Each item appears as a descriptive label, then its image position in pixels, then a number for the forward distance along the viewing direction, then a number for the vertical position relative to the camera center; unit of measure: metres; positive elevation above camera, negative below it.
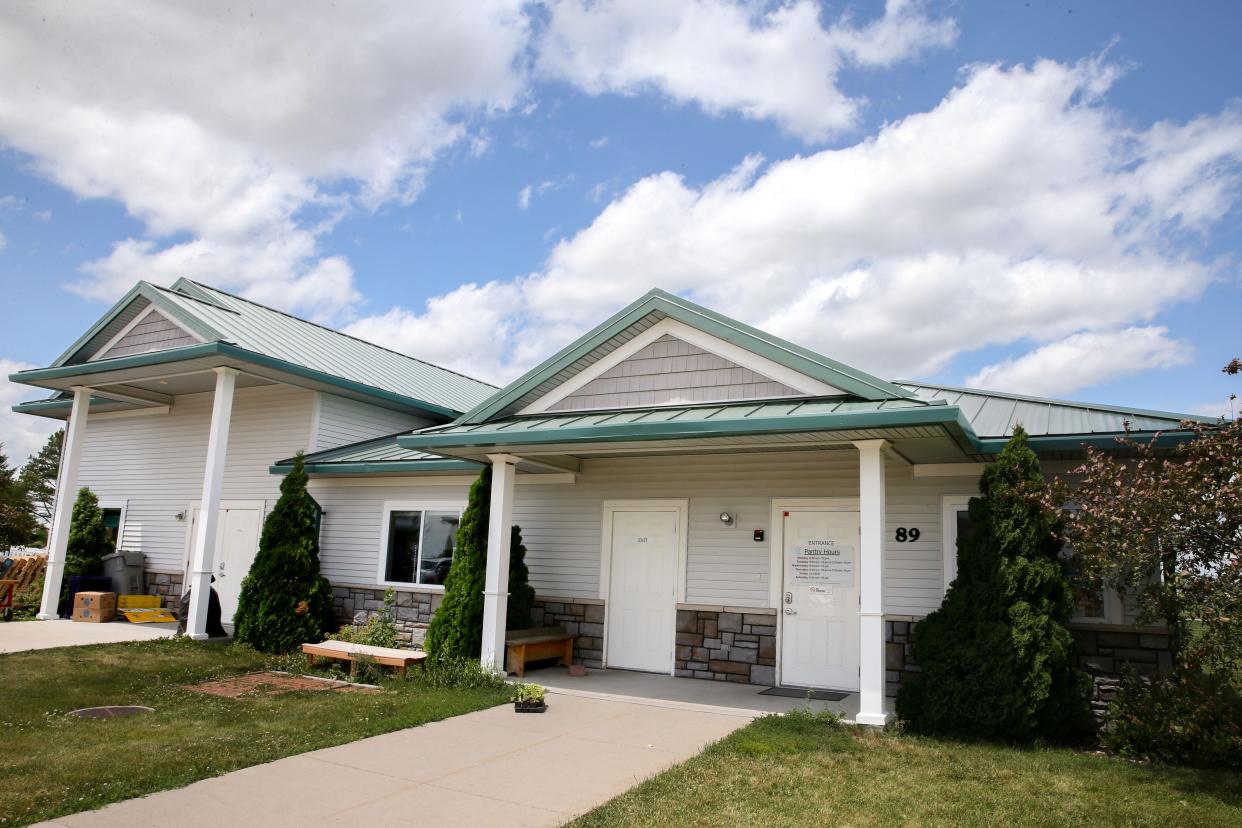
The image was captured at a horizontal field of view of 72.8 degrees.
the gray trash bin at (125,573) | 15.09 -0.53
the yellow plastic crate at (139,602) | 14.54 -1.01
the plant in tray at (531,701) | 8.58 -1.41
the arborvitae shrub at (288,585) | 11.81 -0.51
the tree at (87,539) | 14.94 +0.03
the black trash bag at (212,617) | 12.61 -1.05
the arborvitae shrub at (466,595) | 10.29 -0.45
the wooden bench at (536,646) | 10.48 -1.07
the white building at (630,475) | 8.59 +1.20
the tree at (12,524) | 23.66 +0.40
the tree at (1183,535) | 6.14 +0.42
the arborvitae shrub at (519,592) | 11.02 -0.41
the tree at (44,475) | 58.19 +4.41
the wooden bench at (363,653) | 10.37 -1.24
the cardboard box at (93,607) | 14.15 -1.09
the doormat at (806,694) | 9.57 -1.36
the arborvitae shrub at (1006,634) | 7.49 -0.46
